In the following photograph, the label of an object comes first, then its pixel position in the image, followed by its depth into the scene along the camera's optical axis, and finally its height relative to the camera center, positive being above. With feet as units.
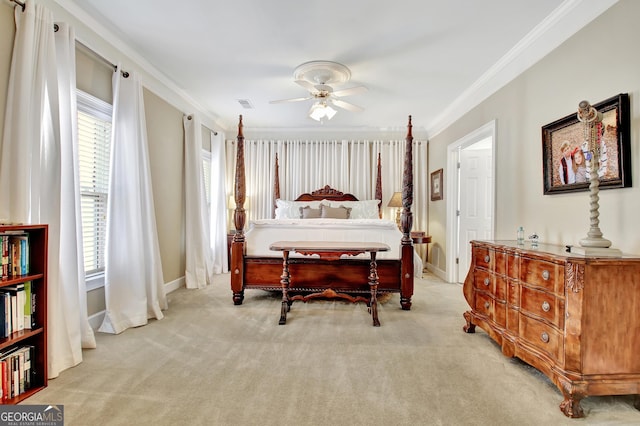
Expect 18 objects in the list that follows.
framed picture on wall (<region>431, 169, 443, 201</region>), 16.88 +1.54
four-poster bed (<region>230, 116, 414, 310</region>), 11.25 -2.04
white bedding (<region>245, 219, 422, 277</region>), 12.31 -0.80
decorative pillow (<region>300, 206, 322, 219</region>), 17.72 -0.01
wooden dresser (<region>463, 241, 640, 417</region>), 5.37 -2.08
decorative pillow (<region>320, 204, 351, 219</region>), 17.47 +0.03
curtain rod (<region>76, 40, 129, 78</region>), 8.21 +4.57
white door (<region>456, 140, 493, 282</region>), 14.92 +0.73
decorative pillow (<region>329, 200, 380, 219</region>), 18.03 +0.27
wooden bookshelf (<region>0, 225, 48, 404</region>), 5.75 -2.07
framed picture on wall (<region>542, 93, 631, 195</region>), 6.18 +1.39
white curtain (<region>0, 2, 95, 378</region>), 6.24 +1.13
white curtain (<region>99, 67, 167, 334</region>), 9.05 -0.27
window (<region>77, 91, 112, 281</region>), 8.89 +1.24
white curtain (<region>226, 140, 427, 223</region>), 19.25 +2.89
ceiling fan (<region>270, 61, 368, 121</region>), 10.78 +5.03
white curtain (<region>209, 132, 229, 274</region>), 16.83 +0.42
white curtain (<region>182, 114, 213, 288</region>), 14.02 +0.26
